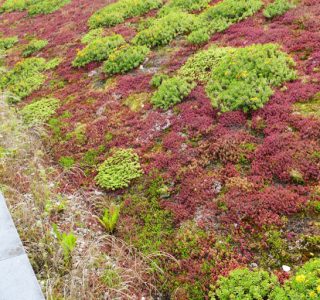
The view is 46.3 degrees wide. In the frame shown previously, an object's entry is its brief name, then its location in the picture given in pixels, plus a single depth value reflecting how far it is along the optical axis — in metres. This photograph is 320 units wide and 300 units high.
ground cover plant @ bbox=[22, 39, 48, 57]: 17.90
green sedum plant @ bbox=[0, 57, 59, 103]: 14.48
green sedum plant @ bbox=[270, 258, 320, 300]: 5.27
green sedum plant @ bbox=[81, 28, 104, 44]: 16.72
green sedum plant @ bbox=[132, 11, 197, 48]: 14.35
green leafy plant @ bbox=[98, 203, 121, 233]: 7.73
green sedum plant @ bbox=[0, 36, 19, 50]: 19.69
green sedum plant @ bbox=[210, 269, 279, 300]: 5.61
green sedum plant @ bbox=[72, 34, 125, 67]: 14.70
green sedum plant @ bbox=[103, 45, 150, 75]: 13.45
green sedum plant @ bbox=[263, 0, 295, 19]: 13.46
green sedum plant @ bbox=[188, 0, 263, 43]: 13.77
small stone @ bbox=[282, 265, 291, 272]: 5.94
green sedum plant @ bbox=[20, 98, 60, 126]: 12.25
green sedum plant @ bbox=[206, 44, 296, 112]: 9.50
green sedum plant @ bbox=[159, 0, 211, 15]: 15.91
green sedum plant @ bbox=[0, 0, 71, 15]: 23.30
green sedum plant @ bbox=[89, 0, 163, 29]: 17.88
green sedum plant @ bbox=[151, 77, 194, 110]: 10.77
